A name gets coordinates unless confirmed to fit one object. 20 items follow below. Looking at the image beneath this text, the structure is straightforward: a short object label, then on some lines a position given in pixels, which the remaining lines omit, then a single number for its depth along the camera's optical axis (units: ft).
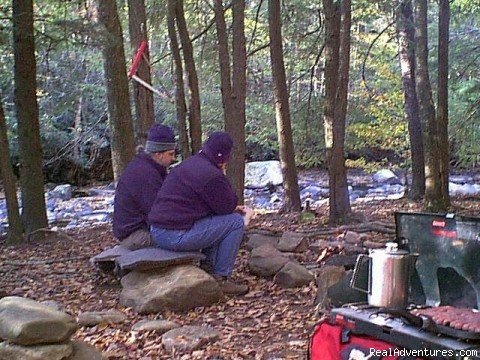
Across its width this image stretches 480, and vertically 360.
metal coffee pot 11.44
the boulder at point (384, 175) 74.21
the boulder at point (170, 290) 17.60
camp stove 9.45
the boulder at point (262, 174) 71.10
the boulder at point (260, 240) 25.28
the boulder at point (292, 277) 19.67
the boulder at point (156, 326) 15.80
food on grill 10.03
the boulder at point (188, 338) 14.43
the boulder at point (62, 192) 67.41
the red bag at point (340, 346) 10.47
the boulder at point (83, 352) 13.12
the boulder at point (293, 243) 23.77
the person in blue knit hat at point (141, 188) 20.03
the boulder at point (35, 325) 12.53
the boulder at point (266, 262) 20.79
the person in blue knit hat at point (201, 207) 18.70
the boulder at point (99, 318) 16.46
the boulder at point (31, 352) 12.46
